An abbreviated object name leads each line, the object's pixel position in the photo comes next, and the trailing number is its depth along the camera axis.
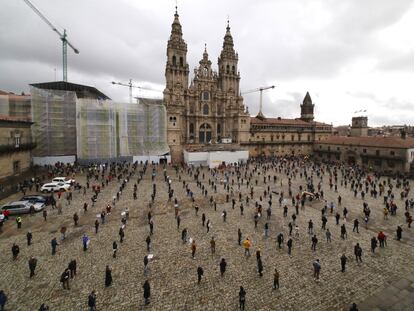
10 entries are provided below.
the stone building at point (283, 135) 55.47
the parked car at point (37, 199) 18.59
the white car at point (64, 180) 23.92
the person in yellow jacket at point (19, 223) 14.57
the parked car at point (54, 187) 22.67
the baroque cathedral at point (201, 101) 50.03
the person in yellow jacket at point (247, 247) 11.85
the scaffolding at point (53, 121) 33.28
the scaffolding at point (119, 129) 36.53
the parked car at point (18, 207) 17.05
